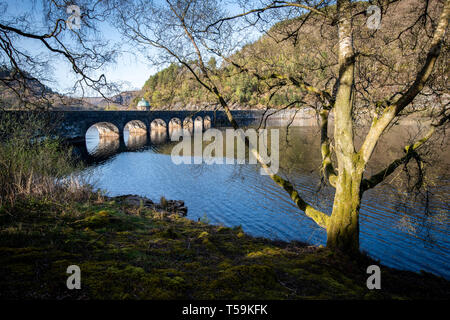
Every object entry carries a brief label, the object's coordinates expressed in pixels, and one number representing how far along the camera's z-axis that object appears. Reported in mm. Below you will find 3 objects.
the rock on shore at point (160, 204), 11903
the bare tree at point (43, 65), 5784
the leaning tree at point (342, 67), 5047
